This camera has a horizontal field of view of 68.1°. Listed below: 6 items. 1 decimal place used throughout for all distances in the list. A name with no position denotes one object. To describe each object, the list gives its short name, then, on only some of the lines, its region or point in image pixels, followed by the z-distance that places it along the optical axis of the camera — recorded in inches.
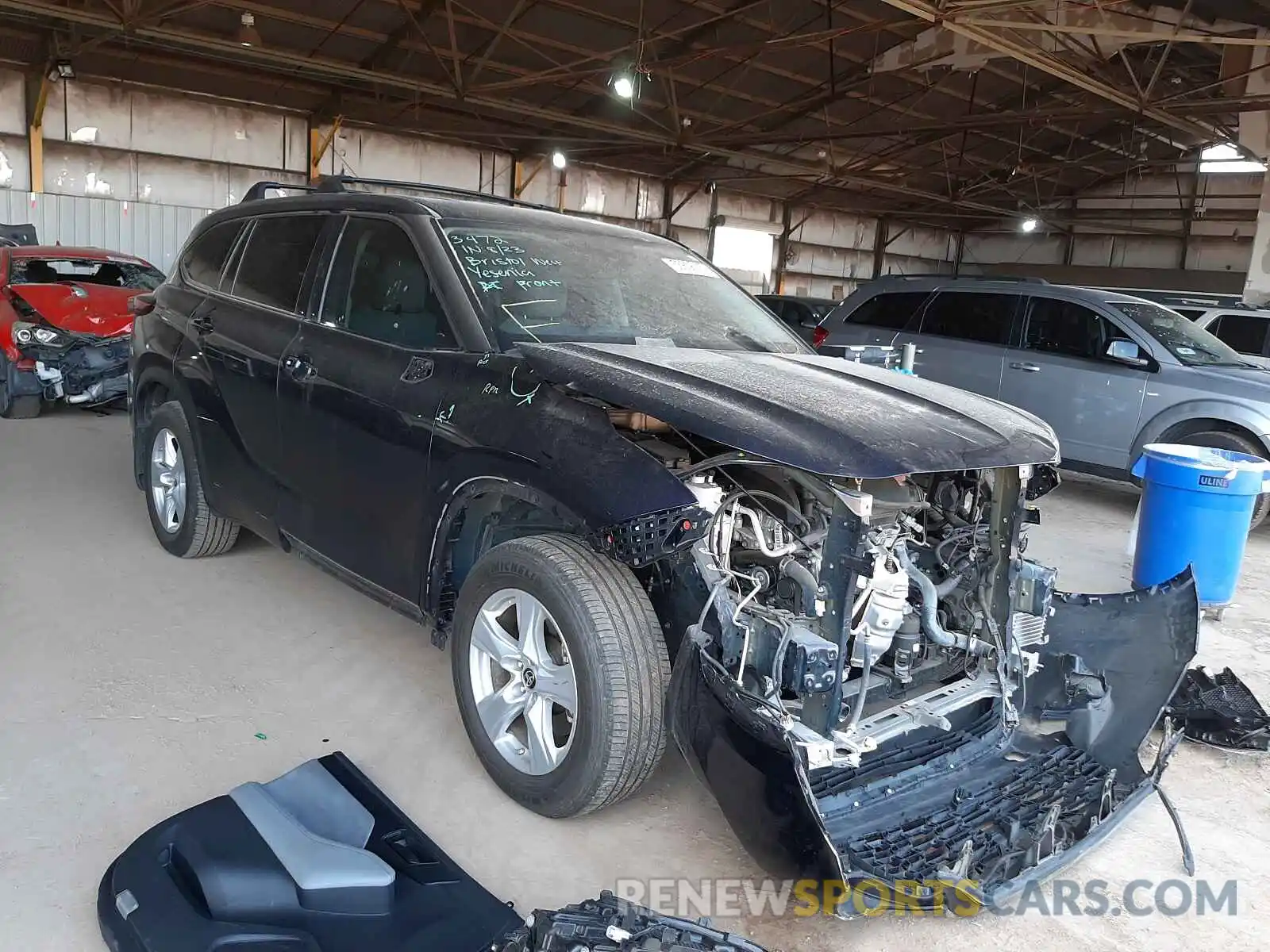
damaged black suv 89.1
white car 339.0
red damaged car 311.7
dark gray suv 267.0
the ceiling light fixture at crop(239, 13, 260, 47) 469.7
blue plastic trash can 188.5
